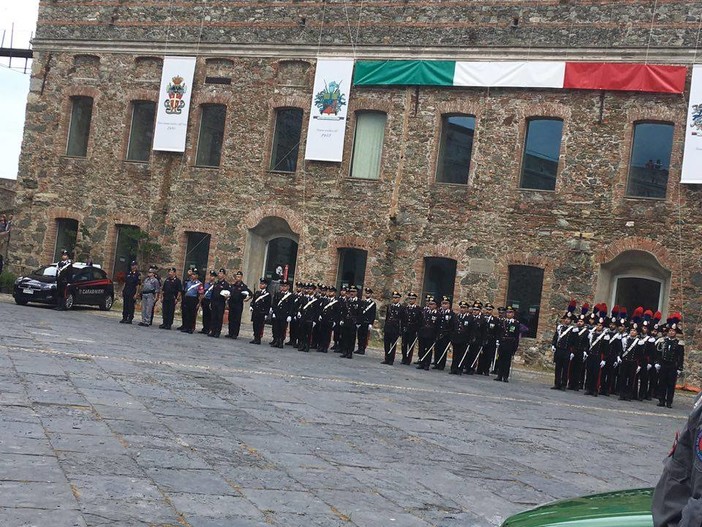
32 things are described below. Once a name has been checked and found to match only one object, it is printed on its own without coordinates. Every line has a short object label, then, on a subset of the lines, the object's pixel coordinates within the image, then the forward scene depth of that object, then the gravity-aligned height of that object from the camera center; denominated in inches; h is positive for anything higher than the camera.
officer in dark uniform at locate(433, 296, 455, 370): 884.0 -23.4
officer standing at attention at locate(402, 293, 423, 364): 904.3 -21.5
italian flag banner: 956.6 +239.0
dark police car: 1095.6 -27.4
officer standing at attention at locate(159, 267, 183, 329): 991.0 -22.5
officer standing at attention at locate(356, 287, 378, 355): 928.3 -19.7
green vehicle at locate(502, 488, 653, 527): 155.8 -29.2
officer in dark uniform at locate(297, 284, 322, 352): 919.4 -23.0
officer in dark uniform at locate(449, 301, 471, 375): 867.0 -24.3
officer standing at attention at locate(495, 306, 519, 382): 832.3 -24.2
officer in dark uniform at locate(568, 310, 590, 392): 826.2 -19.8
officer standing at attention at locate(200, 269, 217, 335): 979.3 -29.1
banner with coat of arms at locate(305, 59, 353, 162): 1119.6 +200.1
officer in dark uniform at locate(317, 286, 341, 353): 920.9 -23.2
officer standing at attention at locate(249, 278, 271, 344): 943.7 -22.0
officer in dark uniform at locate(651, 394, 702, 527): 134.8 -18.6
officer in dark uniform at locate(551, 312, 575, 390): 828.6 -25.1
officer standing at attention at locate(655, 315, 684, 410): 793.6 -23.0
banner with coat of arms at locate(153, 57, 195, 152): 1206.3 +200.6
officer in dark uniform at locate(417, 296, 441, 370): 879.1 -24.2
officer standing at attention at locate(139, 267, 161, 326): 1015.6 -25.6
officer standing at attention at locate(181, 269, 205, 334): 980.6 -25.4
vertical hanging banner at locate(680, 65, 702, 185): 935.7 +182.7
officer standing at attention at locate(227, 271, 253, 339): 965.8 -20.4
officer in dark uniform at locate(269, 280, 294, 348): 933.2 -25.2
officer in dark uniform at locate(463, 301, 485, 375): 863.1 -21.1
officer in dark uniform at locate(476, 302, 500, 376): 862.5 -22.6
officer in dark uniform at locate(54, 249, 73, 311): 1085.8 -22.2
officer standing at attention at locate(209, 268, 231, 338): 953.5 -25.1
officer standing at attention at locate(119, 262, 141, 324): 1011.3 -28.6
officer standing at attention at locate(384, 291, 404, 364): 878.4 -23.4
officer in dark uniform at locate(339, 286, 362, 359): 898.1 -21.1
